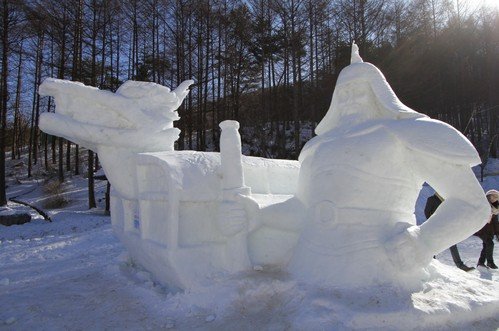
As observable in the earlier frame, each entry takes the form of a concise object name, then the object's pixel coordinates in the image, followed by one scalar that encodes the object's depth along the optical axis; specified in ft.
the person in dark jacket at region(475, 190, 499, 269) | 19.49
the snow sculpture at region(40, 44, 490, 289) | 8.86
